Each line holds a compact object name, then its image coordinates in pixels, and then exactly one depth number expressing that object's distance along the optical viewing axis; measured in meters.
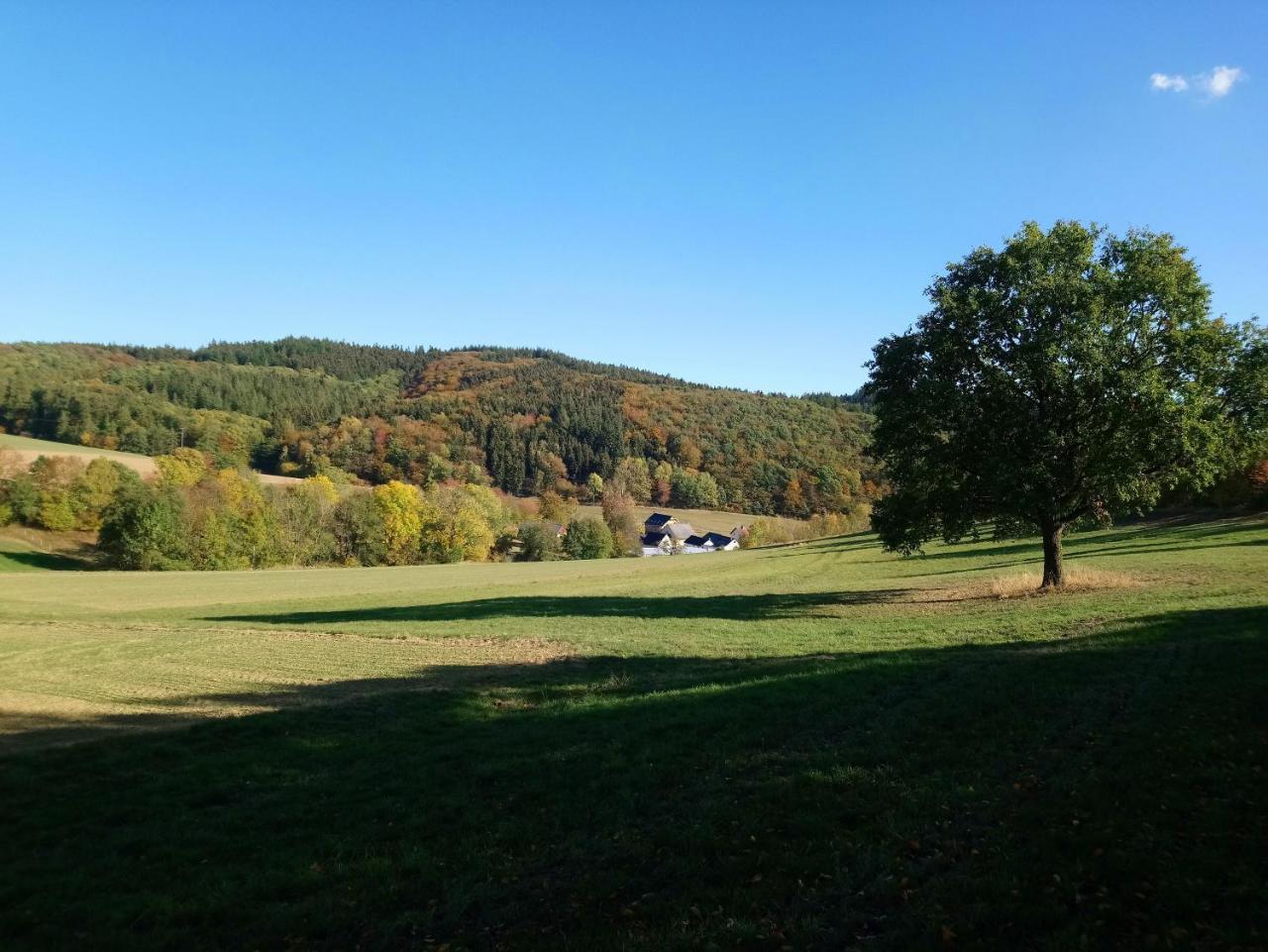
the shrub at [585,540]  115.38
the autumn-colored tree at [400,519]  103.88
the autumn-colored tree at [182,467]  98.56
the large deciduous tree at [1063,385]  24.14
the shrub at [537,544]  113.00
